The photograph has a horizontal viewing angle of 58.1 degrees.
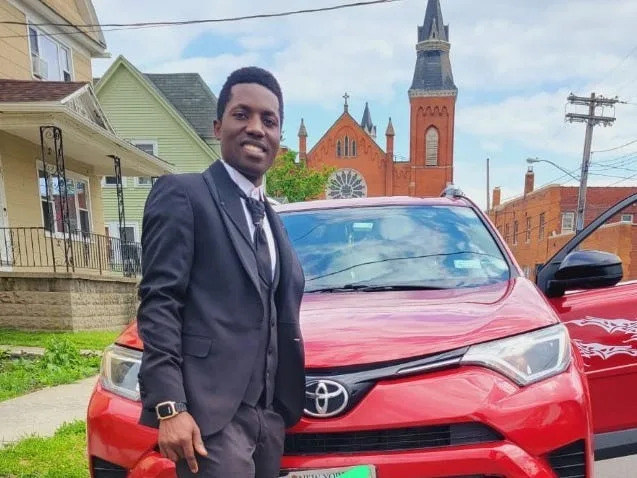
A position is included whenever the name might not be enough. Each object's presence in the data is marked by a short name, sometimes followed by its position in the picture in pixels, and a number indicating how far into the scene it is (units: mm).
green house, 25125
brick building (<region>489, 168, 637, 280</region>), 31312
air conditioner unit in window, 14305
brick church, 60625
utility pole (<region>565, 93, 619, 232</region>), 25888
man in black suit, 1541
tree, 40094
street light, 25422
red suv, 1866
